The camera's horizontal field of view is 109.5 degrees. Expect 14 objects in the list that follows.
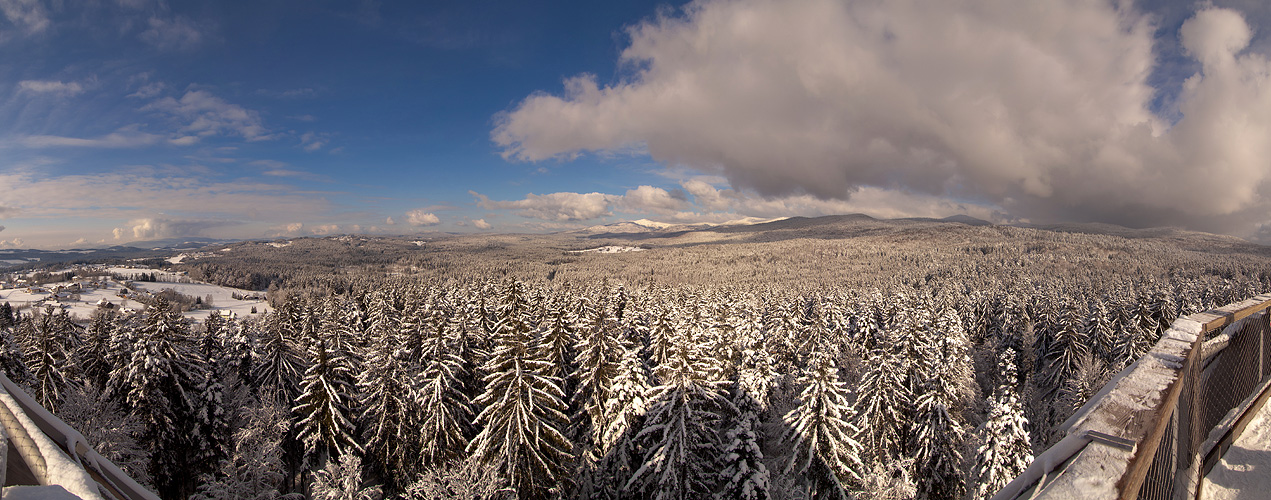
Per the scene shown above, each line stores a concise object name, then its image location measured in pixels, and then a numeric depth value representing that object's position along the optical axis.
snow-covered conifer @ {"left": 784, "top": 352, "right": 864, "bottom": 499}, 20.25
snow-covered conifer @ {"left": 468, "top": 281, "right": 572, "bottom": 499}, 19.69
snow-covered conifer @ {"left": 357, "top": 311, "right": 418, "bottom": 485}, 23.25
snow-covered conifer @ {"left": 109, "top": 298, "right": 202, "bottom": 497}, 22.14
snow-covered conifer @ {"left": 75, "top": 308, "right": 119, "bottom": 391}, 27.52
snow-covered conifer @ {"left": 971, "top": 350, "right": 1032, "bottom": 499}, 20.17
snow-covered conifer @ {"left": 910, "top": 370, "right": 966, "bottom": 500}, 23.33
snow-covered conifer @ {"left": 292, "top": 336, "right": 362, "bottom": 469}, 22.94
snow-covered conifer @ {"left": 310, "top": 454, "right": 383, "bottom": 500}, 16.55
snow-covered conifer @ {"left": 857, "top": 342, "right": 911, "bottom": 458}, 25.28
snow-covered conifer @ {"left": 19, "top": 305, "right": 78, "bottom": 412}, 23.48
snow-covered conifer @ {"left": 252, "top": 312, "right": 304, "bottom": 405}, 26.34
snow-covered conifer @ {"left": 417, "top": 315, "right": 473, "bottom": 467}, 22.67
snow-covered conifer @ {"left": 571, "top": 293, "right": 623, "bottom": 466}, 22.22
